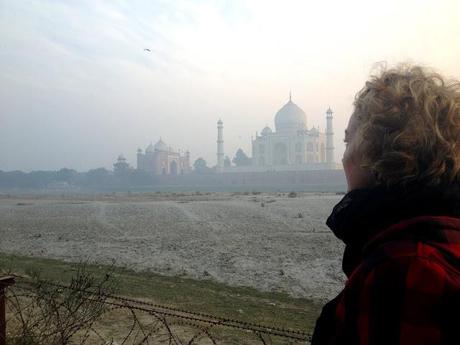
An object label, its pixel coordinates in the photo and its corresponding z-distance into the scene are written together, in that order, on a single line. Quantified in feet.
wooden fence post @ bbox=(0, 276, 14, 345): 9.23
